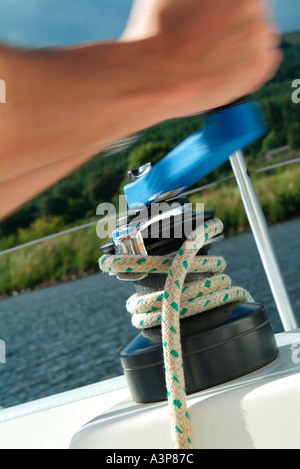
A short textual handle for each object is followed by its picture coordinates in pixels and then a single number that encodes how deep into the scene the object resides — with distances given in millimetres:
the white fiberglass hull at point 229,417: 871
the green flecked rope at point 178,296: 883
